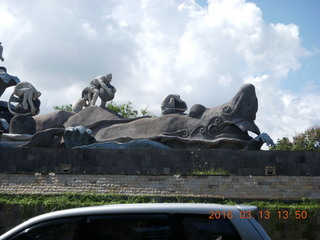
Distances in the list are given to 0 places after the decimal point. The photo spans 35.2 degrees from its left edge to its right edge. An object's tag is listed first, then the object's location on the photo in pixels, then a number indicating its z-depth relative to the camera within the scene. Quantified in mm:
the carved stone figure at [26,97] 21609
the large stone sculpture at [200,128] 17688
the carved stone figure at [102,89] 22969
